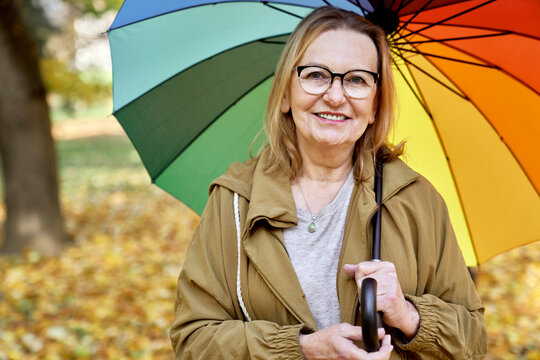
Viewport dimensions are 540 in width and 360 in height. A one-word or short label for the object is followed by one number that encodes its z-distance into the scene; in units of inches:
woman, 75.9
